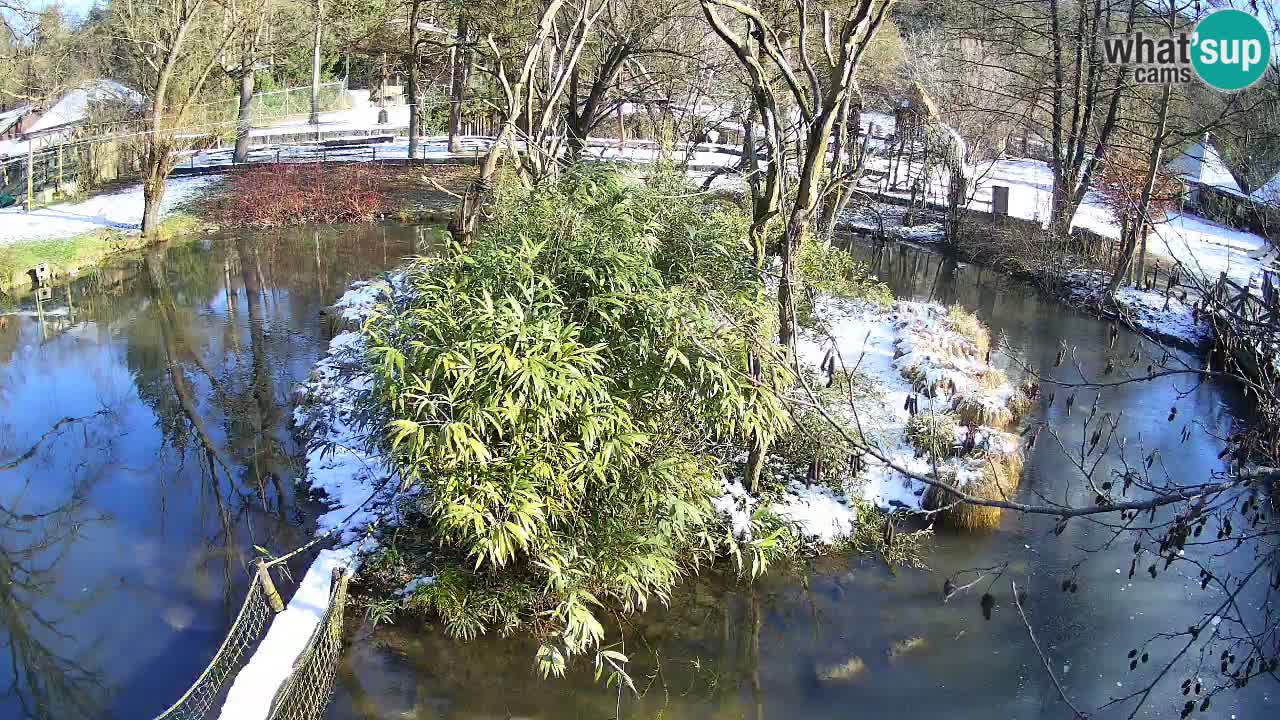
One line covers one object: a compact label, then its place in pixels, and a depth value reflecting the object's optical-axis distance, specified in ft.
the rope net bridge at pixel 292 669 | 17.48
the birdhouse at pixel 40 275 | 46.55
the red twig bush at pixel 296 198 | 61.87
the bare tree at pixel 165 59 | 52.60
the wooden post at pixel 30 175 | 56.80
